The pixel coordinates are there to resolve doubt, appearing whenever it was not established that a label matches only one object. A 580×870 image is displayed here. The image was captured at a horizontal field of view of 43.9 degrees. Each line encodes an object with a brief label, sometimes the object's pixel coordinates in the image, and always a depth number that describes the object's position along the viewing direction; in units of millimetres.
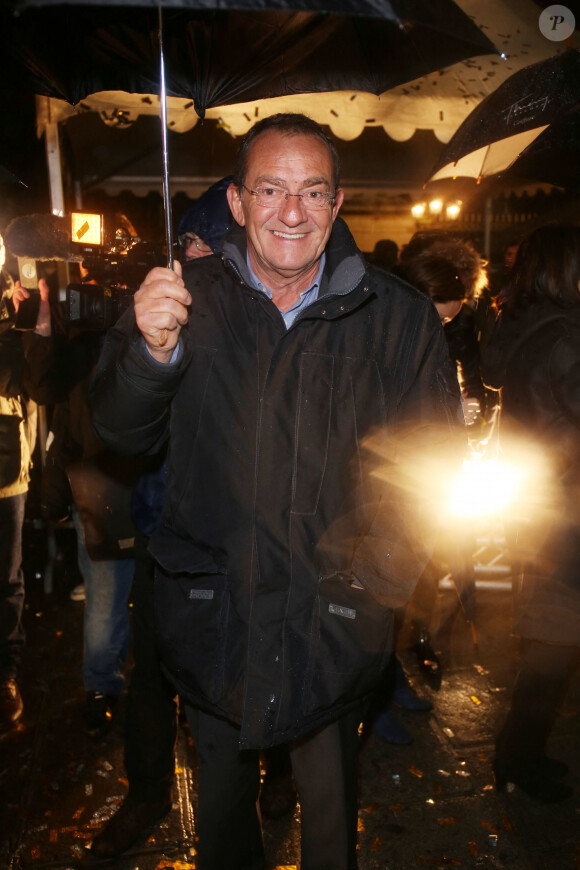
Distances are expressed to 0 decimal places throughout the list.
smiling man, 2121
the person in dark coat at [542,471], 3102
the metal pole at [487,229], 10375
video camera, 3307
